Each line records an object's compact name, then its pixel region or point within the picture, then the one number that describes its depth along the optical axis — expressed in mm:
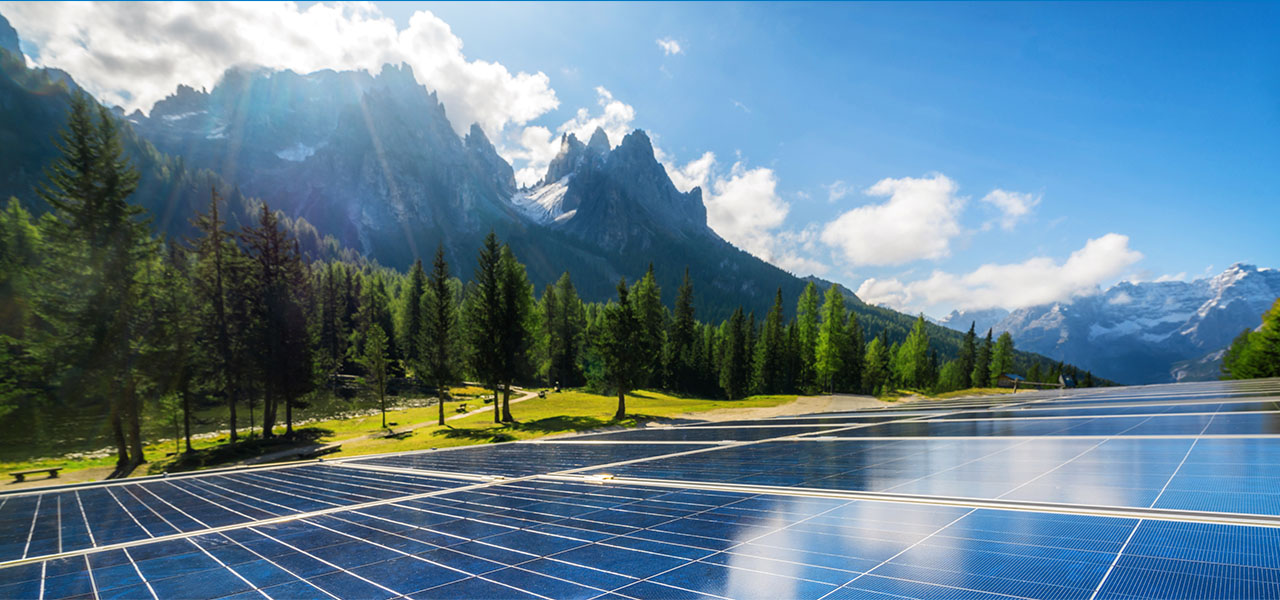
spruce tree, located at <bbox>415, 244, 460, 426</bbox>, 46719
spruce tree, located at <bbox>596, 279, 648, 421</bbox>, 44094
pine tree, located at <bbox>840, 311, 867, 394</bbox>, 83500
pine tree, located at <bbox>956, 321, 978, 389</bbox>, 99875
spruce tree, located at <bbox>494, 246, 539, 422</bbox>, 44594
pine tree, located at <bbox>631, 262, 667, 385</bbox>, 74250
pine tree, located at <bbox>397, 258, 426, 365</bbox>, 96188
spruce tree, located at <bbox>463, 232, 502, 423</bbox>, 44531
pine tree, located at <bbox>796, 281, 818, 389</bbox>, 74688
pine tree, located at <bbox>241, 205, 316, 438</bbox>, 40812
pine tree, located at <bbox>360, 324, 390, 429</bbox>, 50062
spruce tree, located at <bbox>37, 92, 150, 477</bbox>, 29125
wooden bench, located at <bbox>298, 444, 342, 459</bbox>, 33688
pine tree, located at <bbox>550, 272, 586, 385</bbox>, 90625
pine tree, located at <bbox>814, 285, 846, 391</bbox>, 68438
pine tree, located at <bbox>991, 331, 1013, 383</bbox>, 91562
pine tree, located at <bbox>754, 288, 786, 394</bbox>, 86562
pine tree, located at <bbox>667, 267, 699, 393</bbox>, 92750
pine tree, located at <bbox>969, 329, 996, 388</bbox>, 93250
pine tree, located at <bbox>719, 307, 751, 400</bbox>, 90812
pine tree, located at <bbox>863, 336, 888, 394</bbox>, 90312
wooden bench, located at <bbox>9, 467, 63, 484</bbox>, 26730
